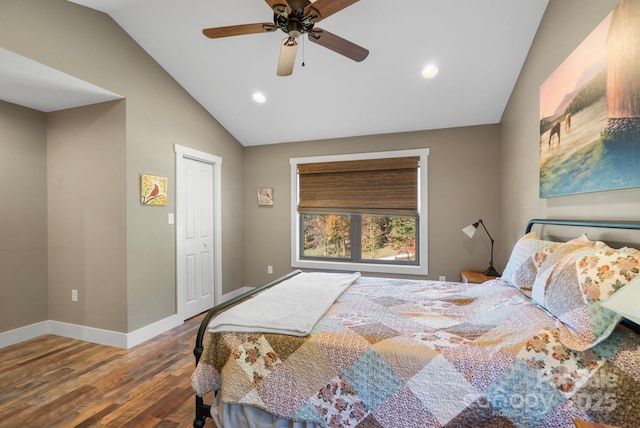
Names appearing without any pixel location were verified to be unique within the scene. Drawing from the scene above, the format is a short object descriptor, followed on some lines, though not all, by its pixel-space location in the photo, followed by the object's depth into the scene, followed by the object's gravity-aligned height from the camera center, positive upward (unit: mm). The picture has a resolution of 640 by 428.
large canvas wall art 1268 +556
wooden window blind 3748 +390
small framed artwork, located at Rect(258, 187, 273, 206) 4382 +297
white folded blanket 1480 -578
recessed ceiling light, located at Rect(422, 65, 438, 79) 2789 +1454
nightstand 2927 -706
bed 1052 -644
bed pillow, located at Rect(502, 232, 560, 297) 1699 -317
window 3742 +33
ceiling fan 1617 +1210
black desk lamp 3145 -234
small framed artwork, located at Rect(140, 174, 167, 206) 2891 +277
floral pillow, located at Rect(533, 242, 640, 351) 1063 -328
